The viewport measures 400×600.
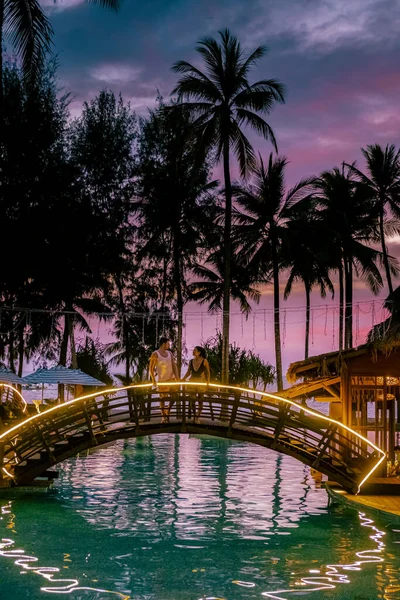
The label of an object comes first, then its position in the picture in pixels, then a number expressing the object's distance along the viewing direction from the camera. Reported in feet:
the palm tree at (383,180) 138.82
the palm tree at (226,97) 110.63
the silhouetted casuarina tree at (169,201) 133.49
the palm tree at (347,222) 136.46
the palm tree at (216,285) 142.31
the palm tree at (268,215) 134.92
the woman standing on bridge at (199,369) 51.72
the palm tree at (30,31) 66.46
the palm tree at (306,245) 135.13
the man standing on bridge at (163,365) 51.55
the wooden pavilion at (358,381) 58.70
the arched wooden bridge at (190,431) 47.01
